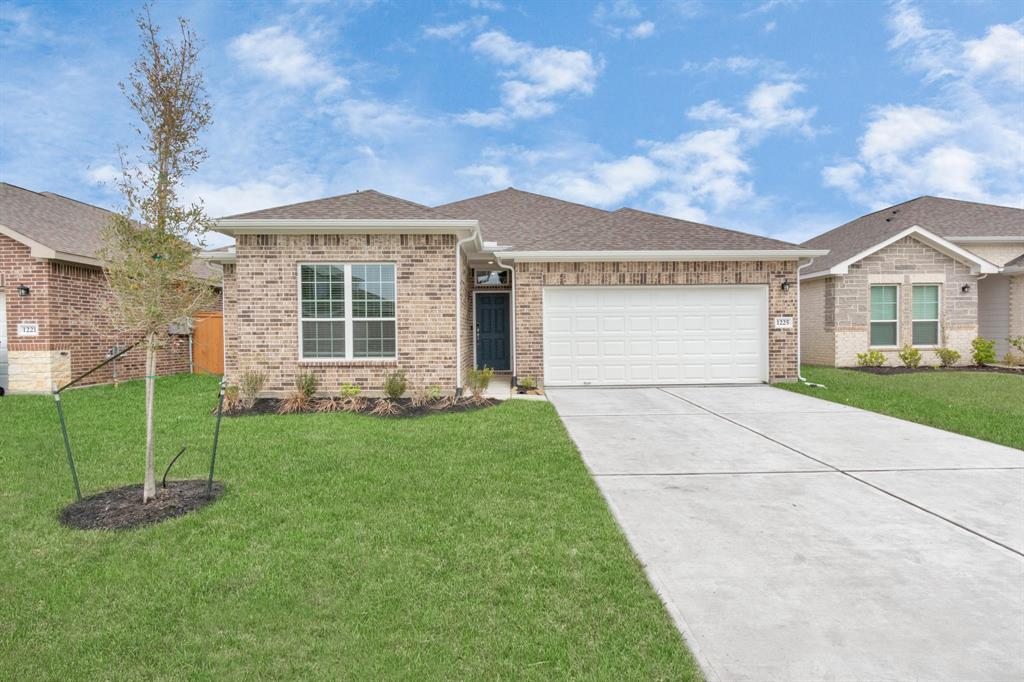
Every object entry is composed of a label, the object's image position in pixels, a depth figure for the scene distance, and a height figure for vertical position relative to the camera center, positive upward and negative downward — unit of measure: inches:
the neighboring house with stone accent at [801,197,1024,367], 593.3 +40.3
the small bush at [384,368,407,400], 372.8 -33.6
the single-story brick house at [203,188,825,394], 394.6 +32.8
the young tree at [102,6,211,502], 175.0 +45.0
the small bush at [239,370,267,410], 368.8 -33.8
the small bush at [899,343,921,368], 577.9 -26.8
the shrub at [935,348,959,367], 582.2 -27.4
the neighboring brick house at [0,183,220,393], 450.0 +33.6
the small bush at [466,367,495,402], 382.9 -33.4
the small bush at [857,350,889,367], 580.4 -29.7
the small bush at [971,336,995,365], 589.6 -23.8
